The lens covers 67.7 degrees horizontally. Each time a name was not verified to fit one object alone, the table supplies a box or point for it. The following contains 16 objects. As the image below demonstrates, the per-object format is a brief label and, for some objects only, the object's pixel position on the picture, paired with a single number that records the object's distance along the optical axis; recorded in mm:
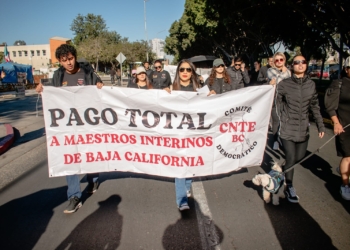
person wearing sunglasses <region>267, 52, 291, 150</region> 4879
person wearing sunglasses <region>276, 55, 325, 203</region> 3387
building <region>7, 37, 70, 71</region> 80438
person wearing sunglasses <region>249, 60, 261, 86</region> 9985
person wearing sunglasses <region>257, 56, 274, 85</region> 7361
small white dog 3303
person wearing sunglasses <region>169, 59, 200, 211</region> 3630
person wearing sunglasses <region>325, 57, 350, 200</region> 3484
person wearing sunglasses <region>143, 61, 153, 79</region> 11369
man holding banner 3305
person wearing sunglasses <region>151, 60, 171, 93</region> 8867
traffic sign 26159
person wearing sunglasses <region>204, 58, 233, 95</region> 5289
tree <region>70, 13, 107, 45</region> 83450
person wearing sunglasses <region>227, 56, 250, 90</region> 6441
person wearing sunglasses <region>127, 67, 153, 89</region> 4375
